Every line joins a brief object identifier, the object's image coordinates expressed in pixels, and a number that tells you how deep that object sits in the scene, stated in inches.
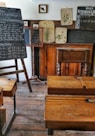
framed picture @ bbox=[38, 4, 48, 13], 157.4
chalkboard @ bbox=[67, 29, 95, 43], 162.1
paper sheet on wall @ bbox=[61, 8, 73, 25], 158.1
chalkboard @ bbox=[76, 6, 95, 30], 157.4
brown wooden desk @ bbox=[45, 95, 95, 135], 54.9
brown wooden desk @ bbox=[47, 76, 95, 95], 85.7
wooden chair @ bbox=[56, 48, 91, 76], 144.1
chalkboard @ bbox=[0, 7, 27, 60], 124.4
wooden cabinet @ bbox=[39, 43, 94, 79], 162.2
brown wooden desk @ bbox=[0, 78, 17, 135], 91.4
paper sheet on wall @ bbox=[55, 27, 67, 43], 161.0
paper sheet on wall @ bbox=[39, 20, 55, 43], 159.9
